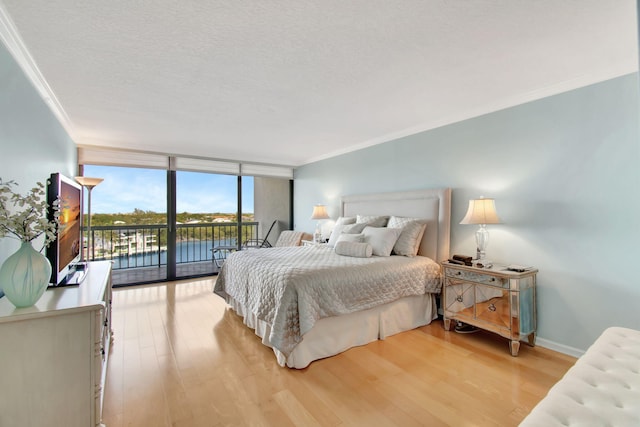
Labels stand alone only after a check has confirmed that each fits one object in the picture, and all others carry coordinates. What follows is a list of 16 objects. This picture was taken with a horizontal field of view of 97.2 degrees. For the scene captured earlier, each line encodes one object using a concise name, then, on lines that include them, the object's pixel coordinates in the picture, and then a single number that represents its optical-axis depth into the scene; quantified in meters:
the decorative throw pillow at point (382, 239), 3.23
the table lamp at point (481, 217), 2.66
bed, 2.25
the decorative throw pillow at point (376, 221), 3.75
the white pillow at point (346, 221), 4.16
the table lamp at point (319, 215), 5.02
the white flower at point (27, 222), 1.35
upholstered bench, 1.00
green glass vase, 1.34
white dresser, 1.27
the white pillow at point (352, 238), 3.40
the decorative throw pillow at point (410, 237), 3.28
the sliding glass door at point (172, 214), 4.96
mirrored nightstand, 2.43
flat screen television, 1.78
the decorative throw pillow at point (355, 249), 3.14
